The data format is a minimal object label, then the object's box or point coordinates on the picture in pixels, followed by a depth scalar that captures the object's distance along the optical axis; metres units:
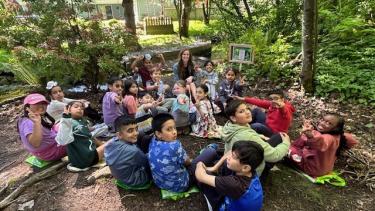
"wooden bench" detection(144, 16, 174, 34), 17.14
